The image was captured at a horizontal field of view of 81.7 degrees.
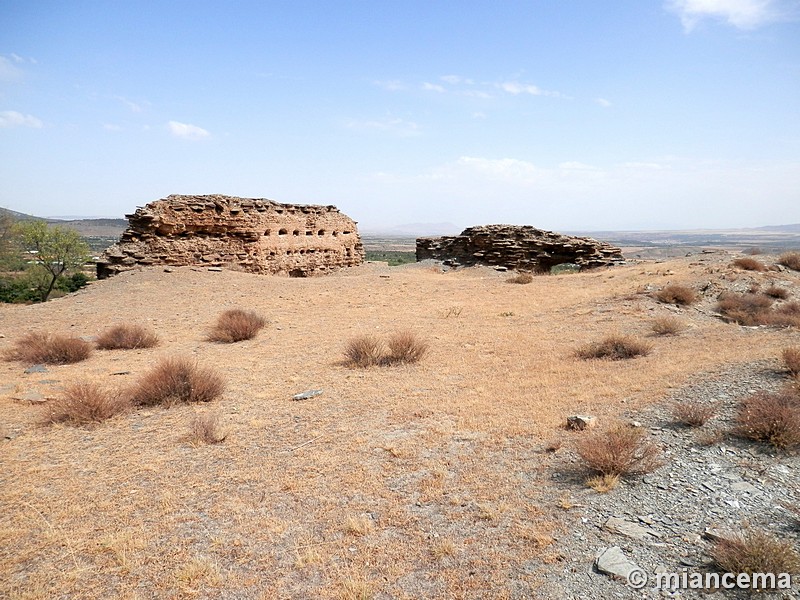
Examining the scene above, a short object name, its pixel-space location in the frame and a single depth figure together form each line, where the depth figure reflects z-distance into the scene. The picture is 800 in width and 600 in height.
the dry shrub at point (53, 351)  8.46
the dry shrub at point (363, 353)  8.15
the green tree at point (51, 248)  29.61
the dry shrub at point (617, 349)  8.00
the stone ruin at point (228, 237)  17.62
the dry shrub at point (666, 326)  9.45
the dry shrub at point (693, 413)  4.94
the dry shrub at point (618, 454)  4.13
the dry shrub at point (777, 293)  13.04
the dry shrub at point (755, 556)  2.77
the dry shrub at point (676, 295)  12.77
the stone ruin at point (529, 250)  25.28
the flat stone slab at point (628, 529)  3.37
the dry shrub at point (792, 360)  5.89
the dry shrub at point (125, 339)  9.52
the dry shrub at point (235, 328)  10.17
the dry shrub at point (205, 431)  5.15
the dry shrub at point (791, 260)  18.45
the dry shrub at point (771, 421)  4.30
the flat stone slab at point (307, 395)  6.57
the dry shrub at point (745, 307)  10.38
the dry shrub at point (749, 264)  16.85
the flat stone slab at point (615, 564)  3.02
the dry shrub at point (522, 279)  20.14
